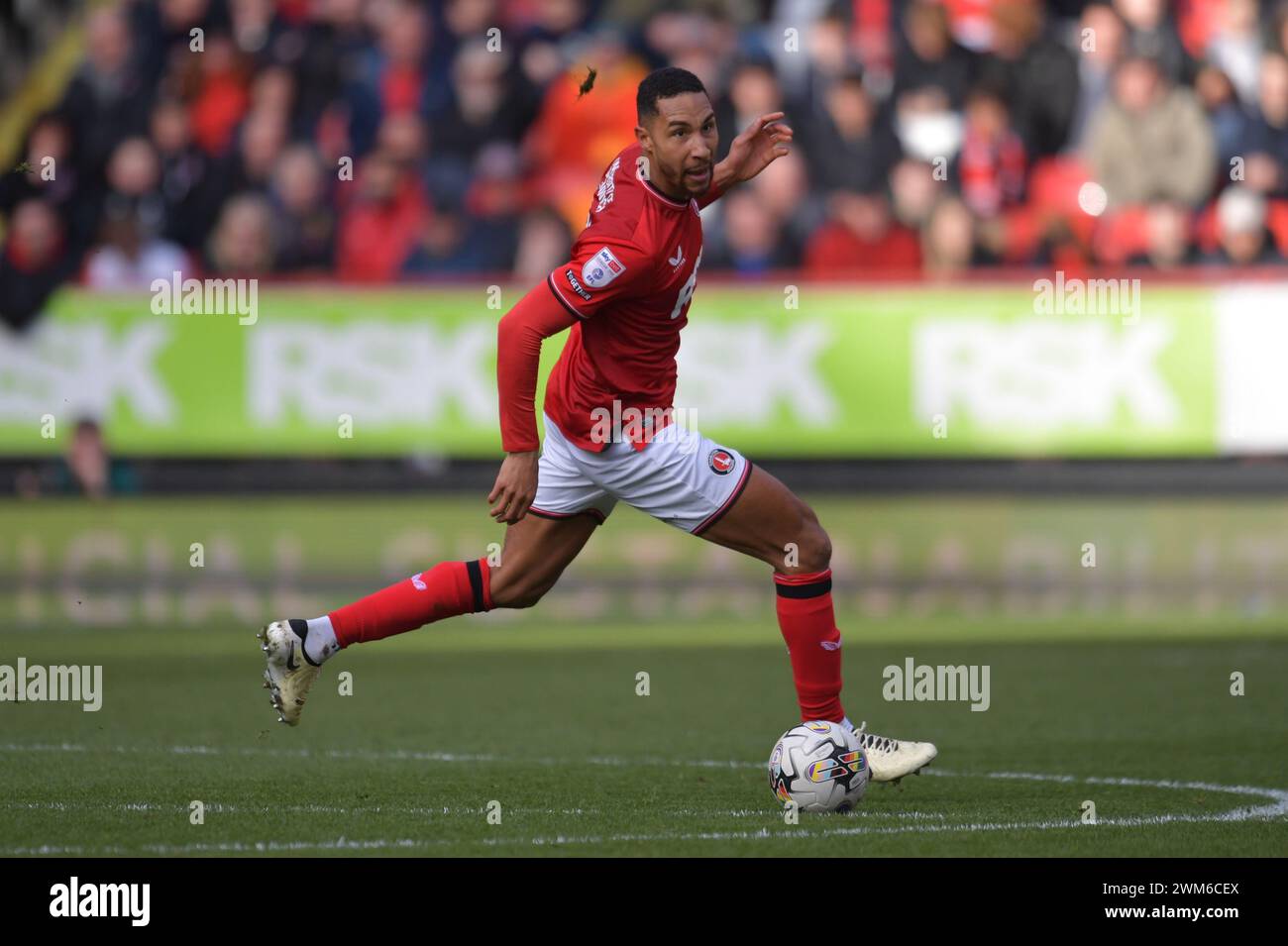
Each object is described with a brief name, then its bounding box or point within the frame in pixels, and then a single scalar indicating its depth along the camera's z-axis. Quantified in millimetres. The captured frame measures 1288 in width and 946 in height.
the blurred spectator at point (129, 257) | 20078
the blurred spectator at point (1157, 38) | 21359
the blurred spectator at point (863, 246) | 20266
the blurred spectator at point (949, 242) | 20453
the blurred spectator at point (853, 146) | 20969
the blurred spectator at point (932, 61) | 21484
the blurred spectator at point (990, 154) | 21094
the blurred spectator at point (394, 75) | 21703
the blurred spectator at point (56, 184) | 20516
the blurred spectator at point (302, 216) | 20719
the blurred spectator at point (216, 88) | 21750
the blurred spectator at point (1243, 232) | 20438
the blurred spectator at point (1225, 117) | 21250
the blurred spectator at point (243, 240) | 20391
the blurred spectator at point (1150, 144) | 20953
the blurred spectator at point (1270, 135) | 21078
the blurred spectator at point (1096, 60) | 21453
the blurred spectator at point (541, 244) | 20156
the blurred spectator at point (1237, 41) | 22172
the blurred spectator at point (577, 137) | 20859
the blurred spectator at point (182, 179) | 20766
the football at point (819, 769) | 7418
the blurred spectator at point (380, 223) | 20766
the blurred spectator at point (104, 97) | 21266
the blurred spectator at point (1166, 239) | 20297
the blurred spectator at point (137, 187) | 20766
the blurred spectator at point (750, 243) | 20531
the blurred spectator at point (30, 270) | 19641
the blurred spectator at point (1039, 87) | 21438
